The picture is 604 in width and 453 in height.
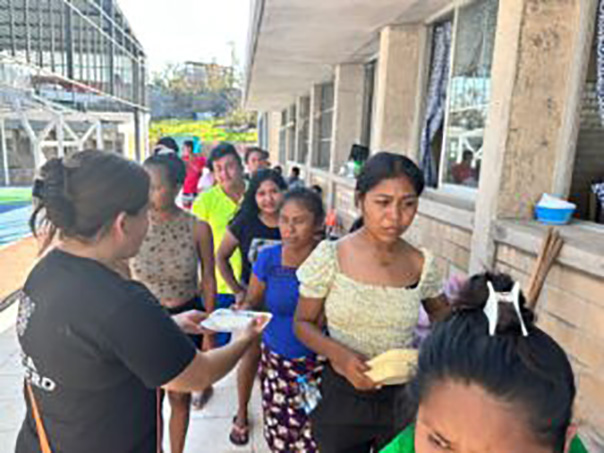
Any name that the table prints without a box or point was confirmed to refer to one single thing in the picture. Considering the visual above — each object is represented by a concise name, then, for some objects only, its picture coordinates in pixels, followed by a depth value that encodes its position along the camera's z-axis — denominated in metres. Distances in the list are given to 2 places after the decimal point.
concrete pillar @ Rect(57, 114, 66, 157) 7.49
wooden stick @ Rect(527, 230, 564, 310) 2.12
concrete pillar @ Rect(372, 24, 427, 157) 4.54
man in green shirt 3.20
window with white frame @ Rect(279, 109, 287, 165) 16.64
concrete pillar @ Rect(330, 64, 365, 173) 6.87
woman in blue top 1.97
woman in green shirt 0.84
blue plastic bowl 2.46
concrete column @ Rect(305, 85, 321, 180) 9.51
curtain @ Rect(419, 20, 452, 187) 4.09
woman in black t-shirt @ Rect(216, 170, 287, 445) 2.68
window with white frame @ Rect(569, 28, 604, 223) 2.45
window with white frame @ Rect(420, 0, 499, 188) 3.37
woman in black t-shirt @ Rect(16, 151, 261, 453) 1.11
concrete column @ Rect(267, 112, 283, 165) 19.72
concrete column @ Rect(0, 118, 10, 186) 8.75
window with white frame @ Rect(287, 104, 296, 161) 13.77
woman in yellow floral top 1.49
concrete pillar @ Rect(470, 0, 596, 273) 2.48
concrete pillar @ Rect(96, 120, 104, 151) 10.27
